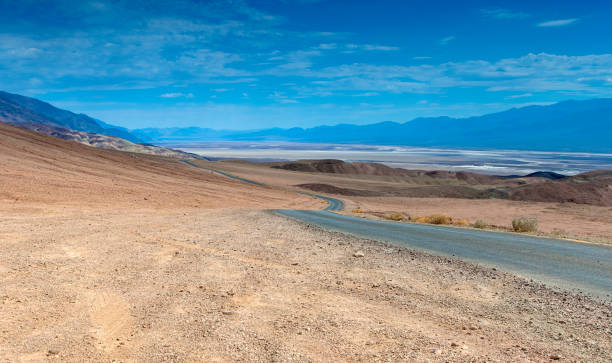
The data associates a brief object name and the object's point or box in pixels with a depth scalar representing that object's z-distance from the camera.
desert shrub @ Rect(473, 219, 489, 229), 21.08
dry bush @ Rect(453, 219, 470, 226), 23.00
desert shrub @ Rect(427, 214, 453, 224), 23.58
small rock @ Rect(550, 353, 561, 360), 5.00
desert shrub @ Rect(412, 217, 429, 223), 24.76
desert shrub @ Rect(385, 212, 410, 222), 26.59
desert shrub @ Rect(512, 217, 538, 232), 19.88
